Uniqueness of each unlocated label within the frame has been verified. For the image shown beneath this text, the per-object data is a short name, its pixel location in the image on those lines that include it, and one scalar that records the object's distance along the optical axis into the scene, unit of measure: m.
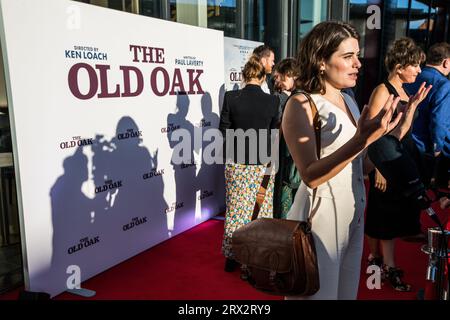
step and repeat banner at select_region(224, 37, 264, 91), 5.16
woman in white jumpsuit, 1.45
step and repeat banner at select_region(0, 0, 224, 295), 2.69
